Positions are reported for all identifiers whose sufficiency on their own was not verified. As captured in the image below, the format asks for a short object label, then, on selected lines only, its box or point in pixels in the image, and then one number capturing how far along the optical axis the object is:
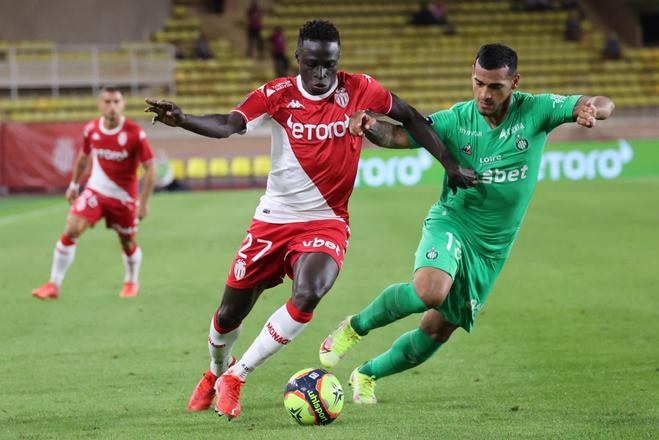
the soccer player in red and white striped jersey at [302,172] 11.42
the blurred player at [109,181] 21.09
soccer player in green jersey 11.55
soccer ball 10.75
